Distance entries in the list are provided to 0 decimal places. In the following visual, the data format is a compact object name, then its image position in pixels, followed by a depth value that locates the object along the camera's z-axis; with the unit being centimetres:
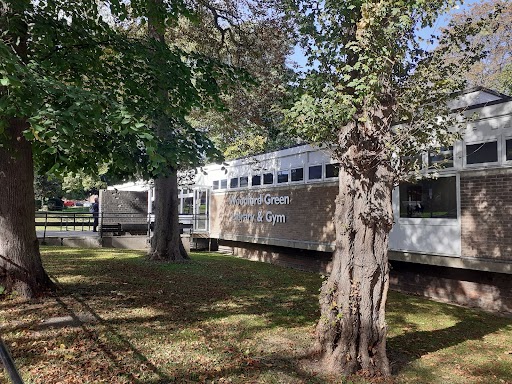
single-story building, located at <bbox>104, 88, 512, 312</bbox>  845
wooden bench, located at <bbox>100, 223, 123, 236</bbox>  1998
